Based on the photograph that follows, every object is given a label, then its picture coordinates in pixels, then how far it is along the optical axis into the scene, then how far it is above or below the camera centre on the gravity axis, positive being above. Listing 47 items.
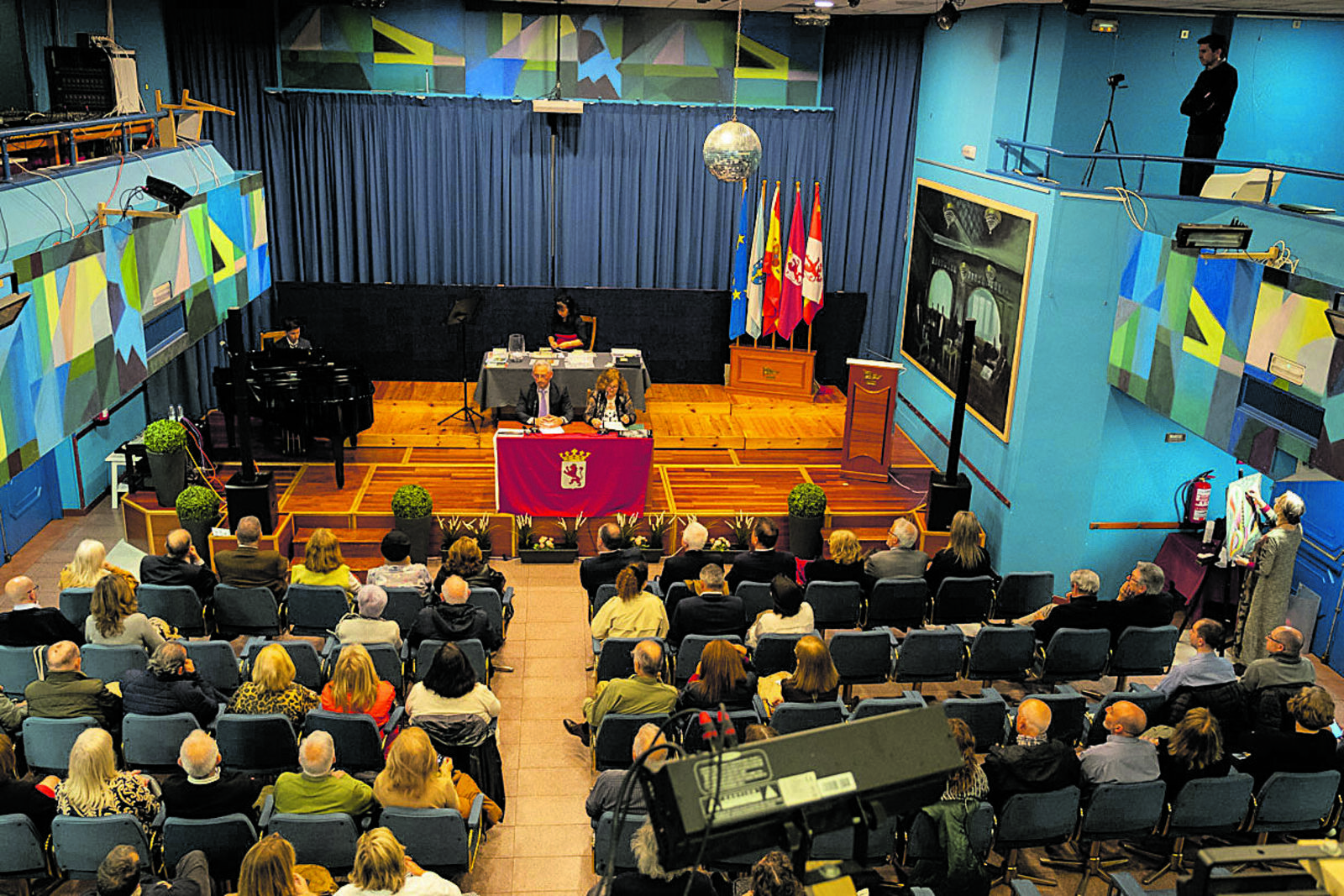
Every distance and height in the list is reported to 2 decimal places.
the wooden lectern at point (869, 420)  10.45 -2.85
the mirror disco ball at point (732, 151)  8.07 -0.29
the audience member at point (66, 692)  5.46 -2.91
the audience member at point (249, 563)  7.24 -2.99
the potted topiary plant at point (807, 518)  9.51 -3.37
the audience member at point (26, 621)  6.23 -2.93
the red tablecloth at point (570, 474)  9.67 -3.15
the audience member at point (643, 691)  5.80 -2.96
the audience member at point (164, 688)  5.57 -2.91
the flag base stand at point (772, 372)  13.63 -3.12
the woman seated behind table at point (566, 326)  12.72 -2.49
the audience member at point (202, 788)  4.76 -2.92
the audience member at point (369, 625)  6.46 -2.98
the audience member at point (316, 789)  4.80 -2.91
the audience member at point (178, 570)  7.18 -3.02
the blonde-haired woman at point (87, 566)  6.79 -2.85
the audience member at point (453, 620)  6.58 -2.99
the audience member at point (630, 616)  6.78 -3.01
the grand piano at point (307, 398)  10.48 -2.82
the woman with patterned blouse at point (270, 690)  5.61 -2.94
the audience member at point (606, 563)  7.54 -3.02
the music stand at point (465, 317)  11.77 -2.24
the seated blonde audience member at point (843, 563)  7.57 -2.97
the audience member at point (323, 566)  7.23 -2.99
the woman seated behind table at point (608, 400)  10.23 -2.65
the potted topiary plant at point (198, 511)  8.74 -3.23
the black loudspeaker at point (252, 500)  8.93 -3.18
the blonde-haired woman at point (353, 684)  5.57 -2.87
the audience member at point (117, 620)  6.27 -2.94
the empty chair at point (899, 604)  7.45 -3.19
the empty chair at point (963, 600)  7.57 -3.20
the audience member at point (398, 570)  7.29 -3.04
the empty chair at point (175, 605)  7.05 -3.19
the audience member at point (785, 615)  6.70 -2.98
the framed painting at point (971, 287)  9.54 -1.58
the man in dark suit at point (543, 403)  10.30 -2.85
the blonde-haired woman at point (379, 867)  4.06 -2.73
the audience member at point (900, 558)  7.74 -2.99
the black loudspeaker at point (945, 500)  9.60 -3.20
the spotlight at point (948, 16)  9.08 +0.81
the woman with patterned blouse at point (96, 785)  4.68 -2.89
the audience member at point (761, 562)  7.59 -2.99
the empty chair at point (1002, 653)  6.88 -3.22
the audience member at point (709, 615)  6.78 -2.99
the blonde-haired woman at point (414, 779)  4.81 -2.89
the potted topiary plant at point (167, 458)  9.12 -2.95
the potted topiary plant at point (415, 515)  9.10 -3.32
